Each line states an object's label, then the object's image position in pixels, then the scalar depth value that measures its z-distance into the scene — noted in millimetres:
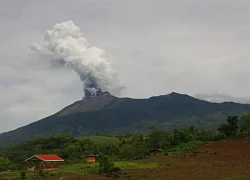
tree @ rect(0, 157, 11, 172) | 64400
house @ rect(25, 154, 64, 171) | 52853
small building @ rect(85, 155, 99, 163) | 62125
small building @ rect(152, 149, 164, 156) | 64231
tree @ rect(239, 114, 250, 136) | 71050
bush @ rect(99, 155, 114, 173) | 40962
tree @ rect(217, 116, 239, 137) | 71488
